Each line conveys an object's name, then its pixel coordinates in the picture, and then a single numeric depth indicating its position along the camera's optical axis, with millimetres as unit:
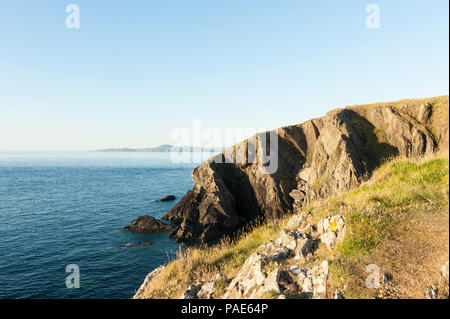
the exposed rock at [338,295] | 6020
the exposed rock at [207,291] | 8242
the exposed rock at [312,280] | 6562
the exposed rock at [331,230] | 8656
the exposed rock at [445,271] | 5749
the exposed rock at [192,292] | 8391
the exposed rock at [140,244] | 34997
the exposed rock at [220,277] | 8930
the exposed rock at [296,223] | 11166
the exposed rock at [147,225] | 41359
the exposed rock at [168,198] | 63181
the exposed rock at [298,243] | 8828
